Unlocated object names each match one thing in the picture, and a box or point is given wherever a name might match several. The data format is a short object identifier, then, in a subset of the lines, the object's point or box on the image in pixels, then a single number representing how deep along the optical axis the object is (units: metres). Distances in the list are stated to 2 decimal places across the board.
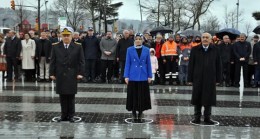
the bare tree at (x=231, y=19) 61.88
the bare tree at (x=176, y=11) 47.78
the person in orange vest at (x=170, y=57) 16.94
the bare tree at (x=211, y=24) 65.50
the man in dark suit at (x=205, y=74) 9.27
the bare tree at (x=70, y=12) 60.35
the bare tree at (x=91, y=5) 46.91
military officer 9.31
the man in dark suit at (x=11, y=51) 17.70
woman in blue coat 9.52
